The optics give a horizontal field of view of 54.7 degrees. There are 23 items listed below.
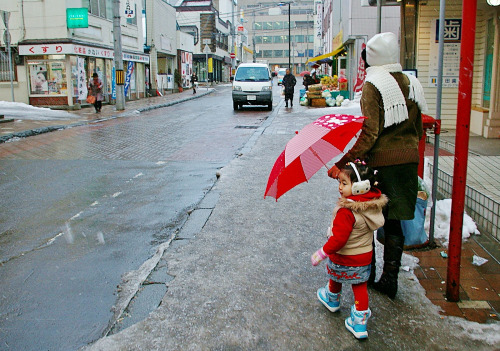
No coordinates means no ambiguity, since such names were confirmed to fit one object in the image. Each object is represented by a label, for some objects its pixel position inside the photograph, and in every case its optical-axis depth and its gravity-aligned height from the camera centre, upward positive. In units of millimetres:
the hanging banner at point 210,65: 61094 +3554
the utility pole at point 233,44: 81575 +8626
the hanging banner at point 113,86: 26672 +479
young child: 2914 -856
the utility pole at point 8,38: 16709 +2124
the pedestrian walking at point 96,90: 21141 +212
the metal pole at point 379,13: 9473 +1550
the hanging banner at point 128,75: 28875 +1164
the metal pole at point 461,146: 3197 -365
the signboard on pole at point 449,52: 10383 +883
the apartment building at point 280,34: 117500 +14438
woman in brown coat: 3213 -225
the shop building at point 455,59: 9758 +728
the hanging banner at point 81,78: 22703 +779
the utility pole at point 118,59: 21312 +1581
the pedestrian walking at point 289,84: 21797 +414
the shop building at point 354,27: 22922 +3170
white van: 21031 +328
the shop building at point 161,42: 36562 +4200
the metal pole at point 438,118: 4023 -220
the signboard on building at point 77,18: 21344 +3382
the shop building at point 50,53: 21547 +1907
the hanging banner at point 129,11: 28688 +4940
